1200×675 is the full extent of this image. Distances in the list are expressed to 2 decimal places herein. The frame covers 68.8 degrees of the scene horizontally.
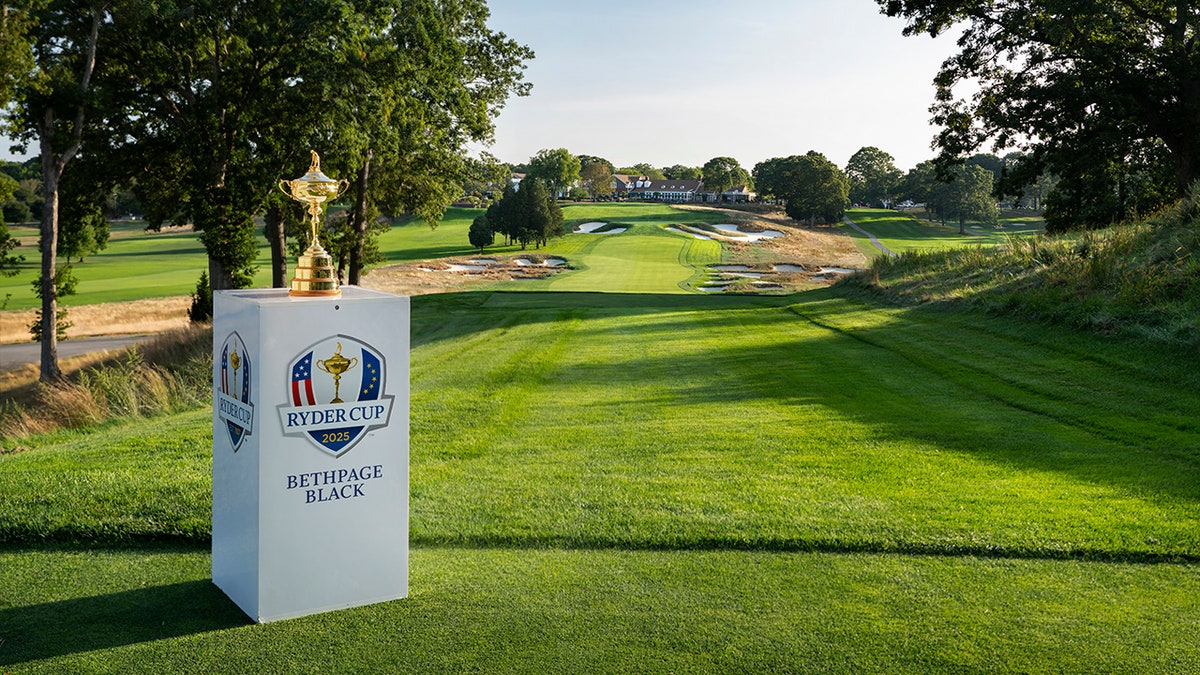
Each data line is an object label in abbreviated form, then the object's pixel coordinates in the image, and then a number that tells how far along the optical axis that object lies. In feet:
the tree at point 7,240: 73.23
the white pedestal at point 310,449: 14.28
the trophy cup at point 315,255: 14.87
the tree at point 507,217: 239.50
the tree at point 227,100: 80.43
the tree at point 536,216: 238.07
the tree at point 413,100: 85.10
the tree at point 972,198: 321.32
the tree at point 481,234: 238.48
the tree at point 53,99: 73.56
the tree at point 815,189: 307.17
